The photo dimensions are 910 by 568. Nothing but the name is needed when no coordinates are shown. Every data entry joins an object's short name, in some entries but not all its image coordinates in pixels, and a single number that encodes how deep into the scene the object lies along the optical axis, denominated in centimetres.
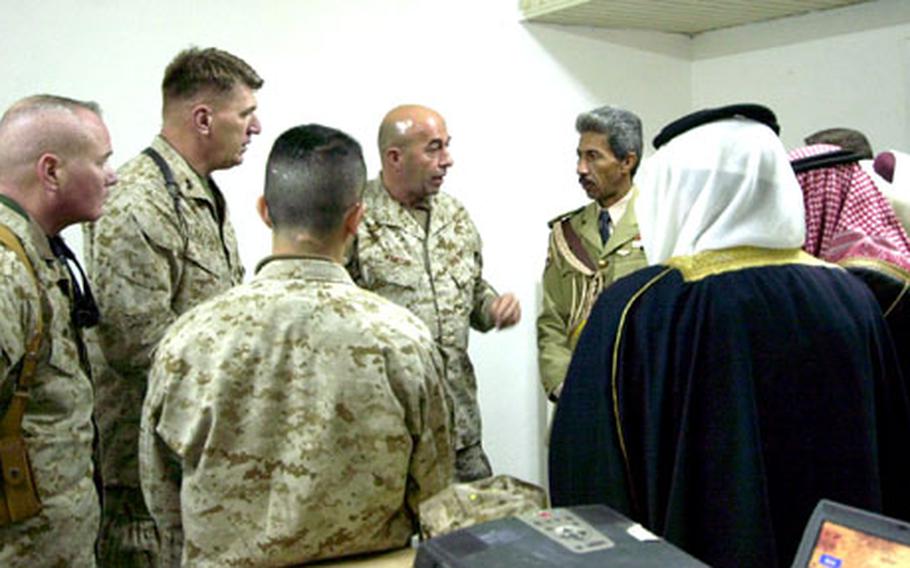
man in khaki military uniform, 313
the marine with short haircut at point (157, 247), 231
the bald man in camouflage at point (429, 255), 316
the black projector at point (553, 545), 91
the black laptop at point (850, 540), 85
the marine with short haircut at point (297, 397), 165
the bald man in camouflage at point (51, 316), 184
